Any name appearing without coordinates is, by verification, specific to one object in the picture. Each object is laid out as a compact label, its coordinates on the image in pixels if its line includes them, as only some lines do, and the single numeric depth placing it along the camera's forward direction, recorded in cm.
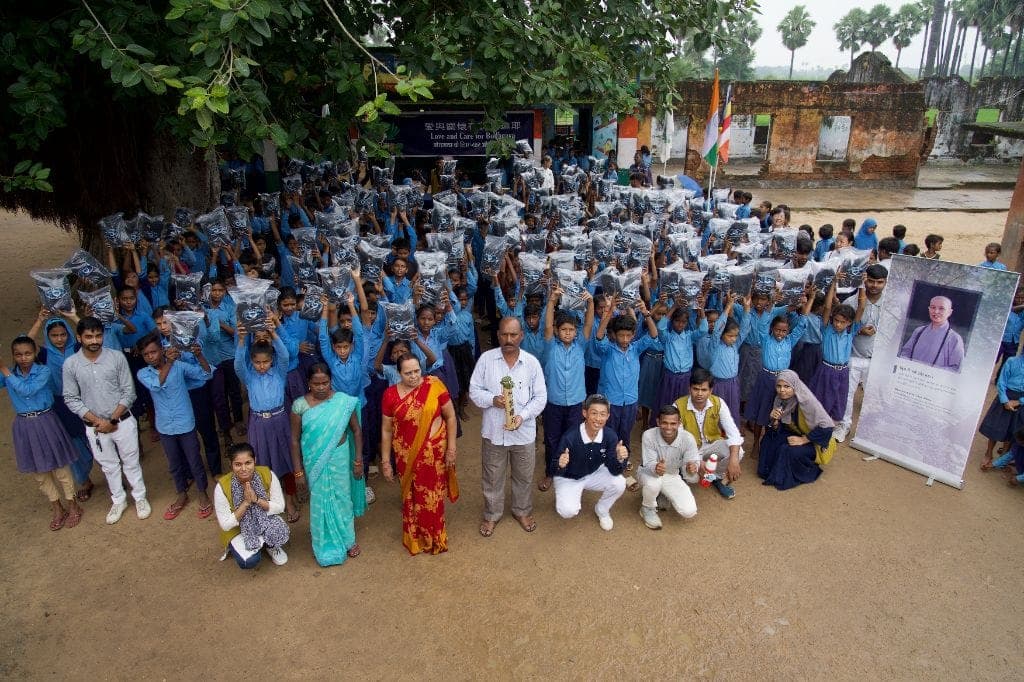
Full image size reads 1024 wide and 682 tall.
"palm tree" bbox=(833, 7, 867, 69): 5472
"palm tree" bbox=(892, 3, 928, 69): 5256
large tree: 414
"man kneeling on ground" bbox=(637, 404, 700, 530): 448
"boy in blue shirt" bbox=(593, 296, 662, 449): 472
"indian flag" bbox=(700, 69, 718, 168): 909
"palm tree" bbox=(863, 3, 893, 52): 5394
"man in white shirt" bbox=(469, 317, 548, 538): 420
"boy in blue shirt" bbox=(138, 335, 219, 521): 431
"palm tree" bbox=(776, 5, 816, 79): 6009
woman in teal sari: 391
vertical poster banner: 465
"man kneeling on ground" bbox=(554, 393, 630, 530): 427
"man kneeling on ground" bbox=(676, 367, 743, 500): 463
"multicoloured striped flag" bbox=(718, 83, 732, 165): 920
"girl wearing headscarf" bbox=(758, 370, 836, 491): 480
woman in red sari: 393
